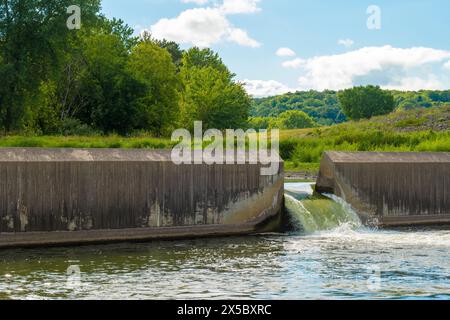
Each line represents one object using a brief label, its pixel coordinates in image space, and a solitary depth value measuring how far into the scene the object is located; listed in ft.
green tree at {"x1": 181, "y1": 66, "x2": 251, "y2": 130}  253.24
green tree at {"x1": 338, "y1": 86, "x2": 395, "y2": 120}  476.54
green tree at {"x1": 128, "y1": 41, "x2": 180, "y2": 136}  199.81
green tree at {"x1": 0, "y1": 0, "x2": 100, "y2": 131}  146.41
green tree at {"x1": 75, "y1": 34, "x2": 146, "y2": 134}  174.60
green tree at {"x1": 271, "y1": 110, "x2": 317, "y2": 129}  560.41
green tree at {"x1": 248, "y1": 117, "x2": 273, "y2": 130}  575.38
